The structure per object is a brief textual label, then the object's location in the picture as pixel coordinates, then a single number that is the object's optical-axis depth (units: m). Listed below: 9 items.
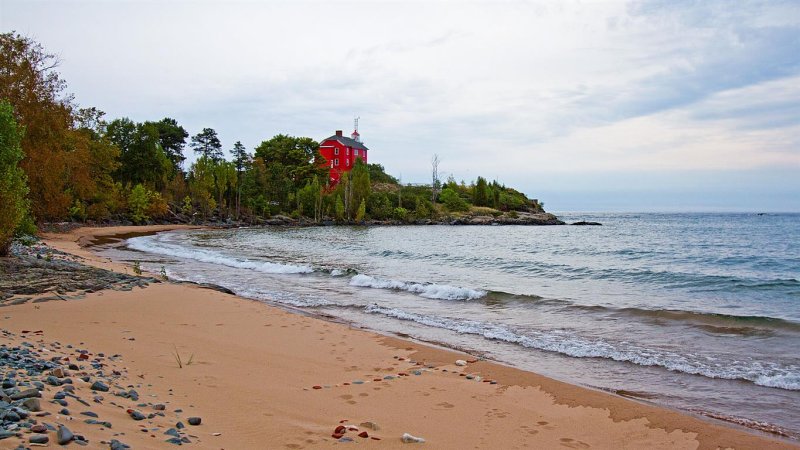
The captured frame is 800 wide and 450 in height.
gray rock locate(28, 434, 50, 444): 3.37
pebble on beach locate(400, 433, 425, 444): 4.88
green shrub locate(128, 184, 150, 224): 56.50
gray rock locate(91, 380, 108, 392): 5.05
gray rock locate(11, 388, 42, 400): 4.16
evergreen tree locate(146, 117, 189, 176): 76.12
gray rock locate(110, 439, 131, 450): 3.57
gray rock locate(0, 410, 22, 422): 3.63
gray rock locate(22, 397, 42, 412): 3.93
